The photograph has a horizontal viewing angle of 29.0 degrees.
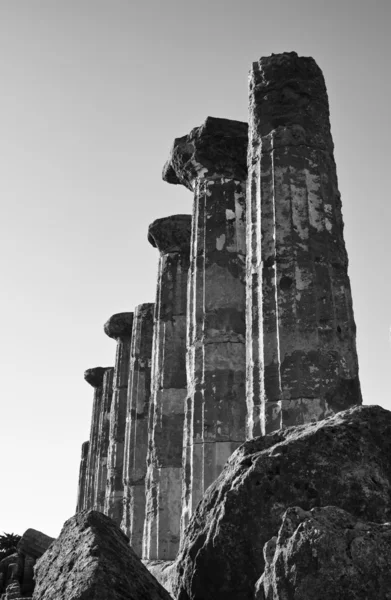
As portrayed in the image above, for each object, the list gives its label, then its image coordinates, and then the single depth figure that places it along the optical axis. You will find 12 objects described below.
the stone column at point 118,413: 21.46
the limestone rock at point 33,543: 16.55
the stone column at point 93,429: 27.83
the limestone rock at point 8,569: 15.30
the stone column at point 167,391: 13.85
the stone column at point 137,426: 17.42
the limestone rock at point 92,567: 4.02
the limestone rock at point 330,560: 3.21
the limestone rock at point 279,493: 4.35
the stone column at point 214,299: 11.31
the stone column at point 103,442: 25.34
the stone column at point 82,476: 30.92
